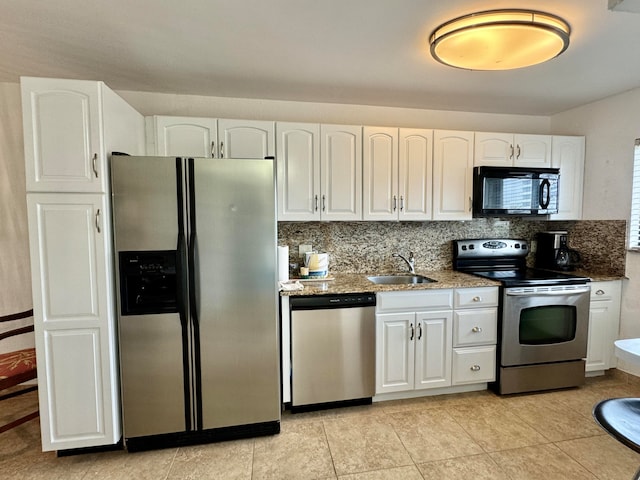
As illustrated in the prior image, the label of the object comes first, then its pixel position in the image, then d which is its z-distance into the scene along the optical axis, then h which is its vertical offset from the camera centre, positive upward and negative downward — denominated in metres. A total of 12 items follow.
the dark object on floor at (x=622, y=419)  1.08 -0.69
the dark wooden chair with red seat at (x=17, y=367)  2.00 -0.92
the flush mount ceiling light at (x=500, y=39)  1.62 +0.93
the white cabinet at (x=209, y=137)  2.55 +0.65
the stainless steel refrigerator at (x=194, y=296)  1.98 -0.46
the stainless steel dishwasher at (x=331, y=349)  2.40 -0.93
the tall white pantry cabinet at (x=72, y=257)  1.83 -0.20
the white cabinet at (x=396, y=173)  2.82 +0.41
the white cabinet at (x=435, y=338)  2.54 -0.91
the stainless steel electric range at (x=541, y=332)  2.66 -0.90
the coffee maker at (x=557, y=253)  3.19 -0.31
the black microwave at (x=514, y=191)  2.92 +0.27
